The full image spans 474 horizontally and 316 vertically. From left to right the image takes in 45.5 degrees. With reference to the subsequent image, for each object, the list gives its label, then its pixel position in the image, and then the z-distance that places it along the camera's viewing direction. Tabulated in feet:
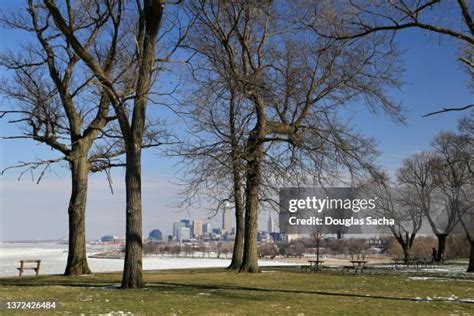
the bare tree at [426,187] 169.17
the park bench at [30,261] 78.48
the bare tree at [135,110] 52.44
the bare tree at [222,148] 72.84
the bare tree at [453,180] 150.10
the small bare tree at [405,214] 171.83
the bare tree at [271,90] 73.56
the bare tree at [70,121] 70.79
